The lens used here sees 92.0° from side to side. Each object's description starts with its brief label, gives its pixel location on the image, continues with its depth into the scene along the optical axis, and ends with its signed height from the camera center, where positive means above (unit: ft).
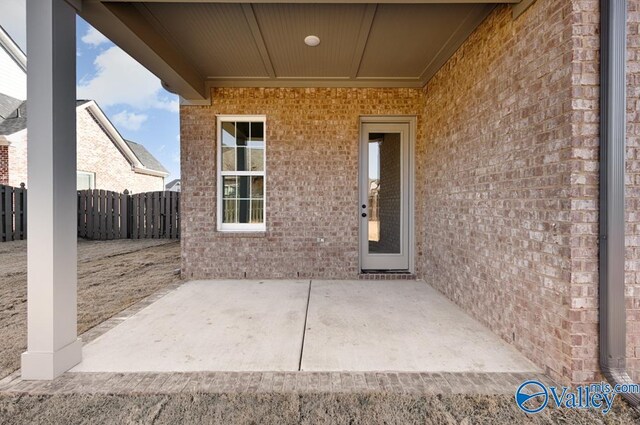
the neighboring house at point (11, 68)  46.01 +21.63
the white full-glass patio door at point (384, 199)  17.40 +0.48
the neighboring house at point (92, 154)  34.71 +7.75
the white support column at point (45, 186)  7.46 +0.55
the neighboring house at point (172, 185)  96.13 +7.35
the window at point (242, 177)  17.65 +1.76
